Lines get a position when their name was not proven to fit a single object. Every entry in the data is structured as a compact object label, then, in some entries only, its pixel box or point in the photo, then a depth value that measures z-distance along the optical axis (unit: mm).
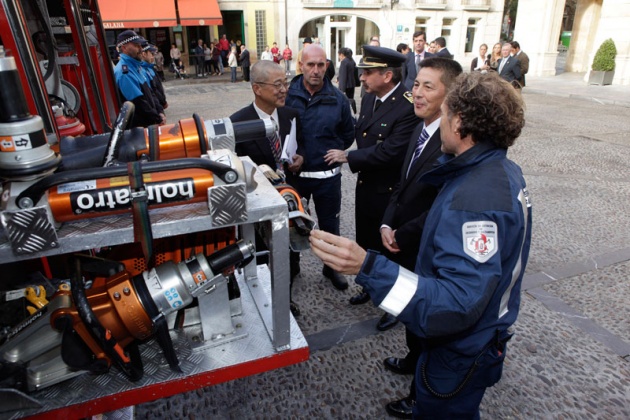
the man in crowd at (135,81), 5199
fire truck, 1060
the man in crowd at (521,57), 10492
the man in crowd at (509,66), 10500
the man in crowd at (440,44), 9772
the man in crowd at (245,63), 18906
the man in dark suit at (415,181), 2359
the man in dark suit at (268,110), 2865
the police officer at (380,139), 2994
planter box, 15648
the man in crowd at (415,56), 9283
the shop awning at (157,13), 19906
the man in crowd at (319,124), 3316
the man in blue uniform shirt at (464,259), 1371
